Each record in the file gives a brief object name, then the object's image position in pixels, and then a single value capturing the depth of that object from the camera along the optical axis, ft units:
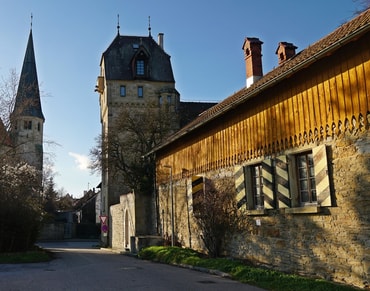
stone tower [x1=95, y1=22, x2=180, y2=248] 129.39
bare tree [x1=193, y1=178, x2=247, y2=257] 49.49
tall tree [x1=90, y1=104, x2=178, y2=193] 95.61
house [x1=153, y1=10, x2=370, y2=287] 31.78
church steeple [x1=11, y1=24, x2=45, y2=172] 77.61
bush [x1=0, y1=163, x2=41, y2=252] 64.18
